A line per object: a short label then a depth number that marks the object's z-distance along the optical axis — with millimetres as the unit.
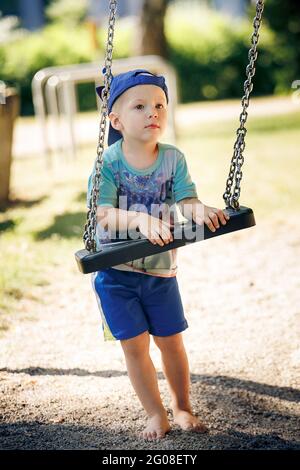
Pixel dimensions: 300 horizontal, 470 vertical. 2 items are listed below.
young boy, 2557
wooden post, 7418
